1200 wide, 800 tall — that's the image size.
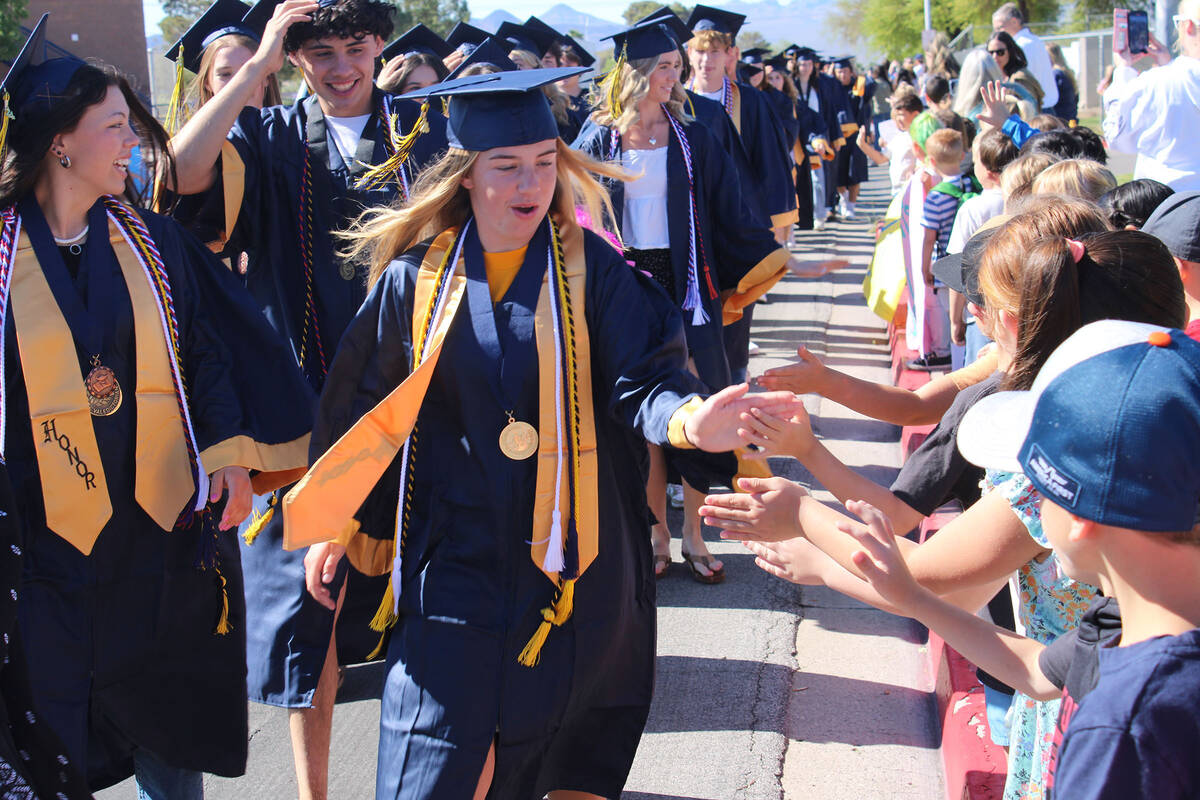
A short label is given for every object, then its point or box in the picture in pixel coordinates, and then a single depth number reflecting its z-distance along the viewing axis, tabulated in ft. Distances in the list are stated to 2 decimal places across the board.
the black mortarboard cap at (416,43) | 19.60
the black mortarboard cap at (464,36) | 22.54
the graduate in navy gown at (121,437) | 9.04
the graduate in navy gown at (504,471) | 8.41
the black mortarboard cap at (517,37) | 26.73
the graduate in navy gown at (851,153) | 52.70
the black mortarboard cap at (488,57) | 13.42
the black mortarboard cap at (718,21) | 23.71
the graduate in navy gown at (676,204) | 16.25
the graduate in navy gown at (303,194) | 11.52
